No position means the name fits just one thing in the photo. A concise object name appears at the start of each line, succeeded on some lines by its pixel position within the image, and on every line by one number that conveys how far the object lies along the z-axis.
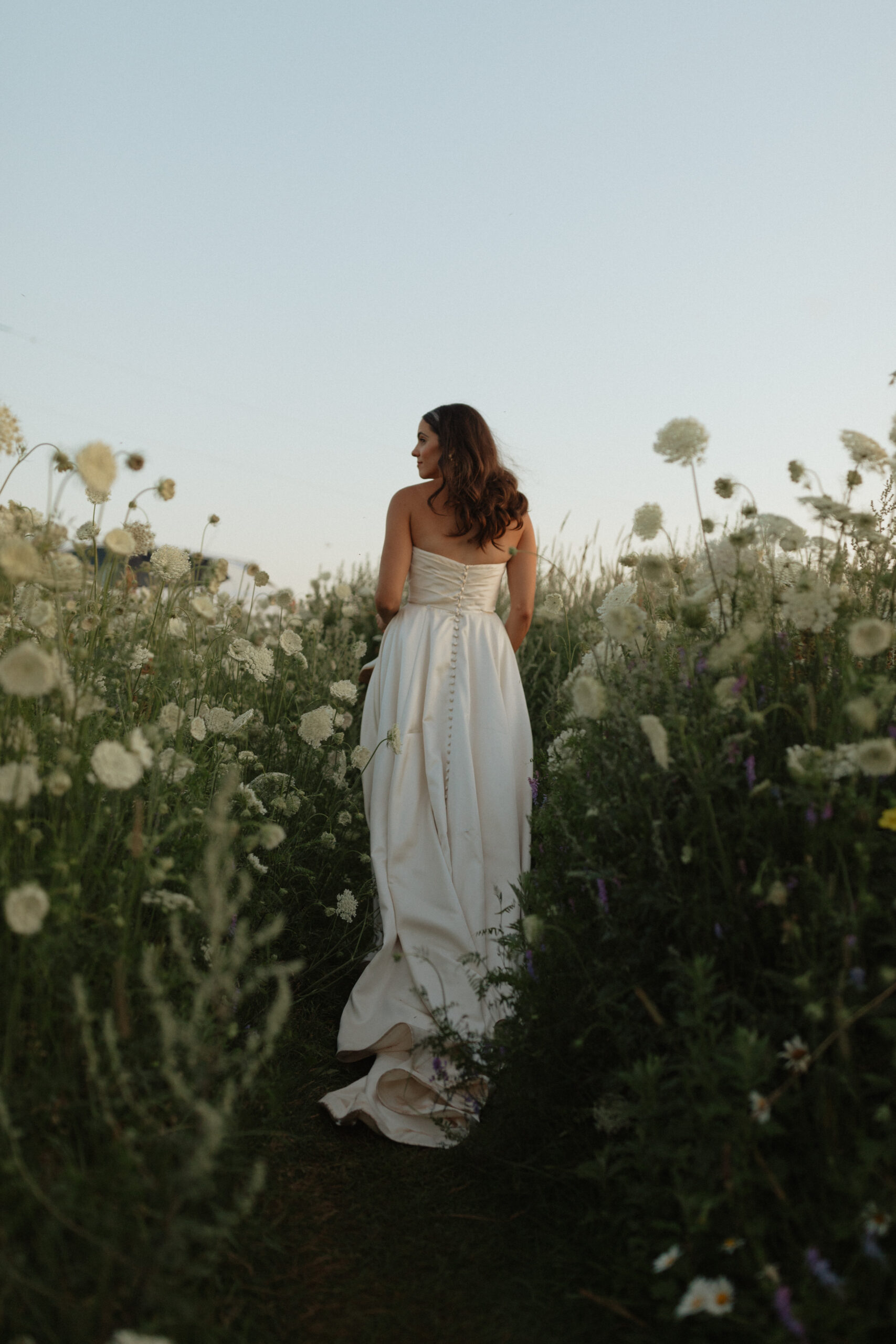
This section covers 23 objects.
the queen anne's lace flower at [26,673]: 1.81
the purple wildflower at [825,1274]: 1.45
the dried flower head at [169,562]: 3.23
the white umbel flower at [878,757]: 1.69
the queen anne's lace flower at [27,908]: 1.67
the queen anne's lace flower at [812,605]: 2.06
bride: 3.01
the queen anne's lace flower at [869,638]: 1.81
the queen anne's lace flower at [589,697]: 2.01
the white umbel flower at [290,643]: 3.80
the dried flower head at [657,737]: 1.82
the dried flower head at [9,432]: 2.91
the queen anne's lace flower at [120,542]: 2.46
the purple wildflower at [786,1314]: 1.39
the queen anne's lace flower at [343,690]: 3.72
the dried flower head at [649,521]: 2.64
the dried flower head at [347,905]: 3.27
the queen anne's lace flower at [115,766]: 1.92
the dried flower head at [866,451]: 2.32
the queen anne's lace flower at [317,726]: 3.36
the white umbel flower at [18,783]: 1.79
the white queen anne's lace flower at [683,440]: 2.37
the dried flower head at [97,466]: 2.16
